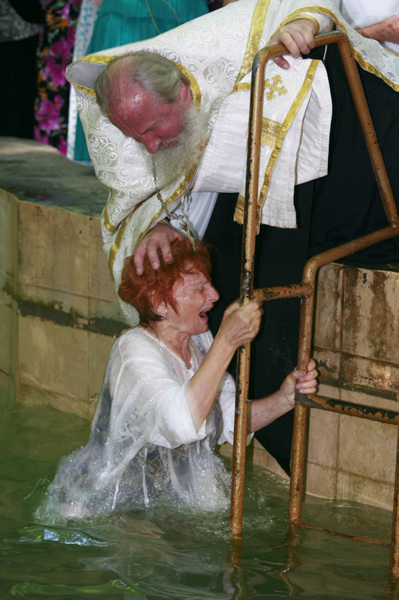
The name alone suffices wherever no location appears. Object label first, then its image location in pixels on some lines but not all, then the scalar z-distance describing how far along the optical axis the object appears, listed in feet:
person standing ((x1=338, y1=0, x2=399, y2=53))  16.78
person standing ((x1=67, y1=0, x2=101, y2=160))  31.25
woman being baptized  15.08
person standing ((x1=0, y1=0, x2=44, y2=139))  36.61
